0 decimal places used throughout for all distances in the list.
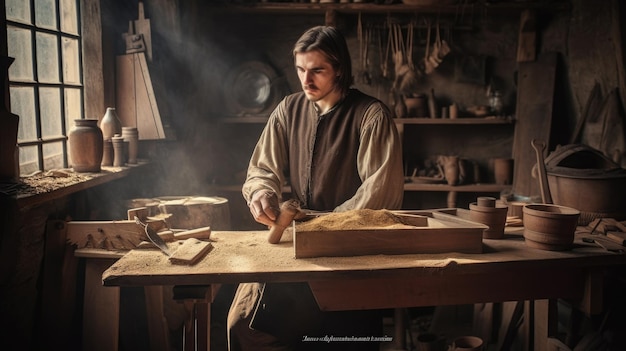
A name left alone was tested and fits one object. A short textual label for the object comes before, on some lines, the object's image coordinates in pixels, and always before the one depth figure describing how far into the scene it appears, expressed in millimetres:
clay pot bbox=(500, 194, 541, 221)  2912
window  2998
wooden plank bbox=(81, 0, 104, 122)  3770
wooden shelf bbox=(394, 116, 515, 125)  5156
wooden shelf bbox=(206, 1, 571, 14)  4930
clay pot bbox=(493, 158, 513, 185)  5246
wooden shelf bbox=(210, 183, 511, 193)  5137
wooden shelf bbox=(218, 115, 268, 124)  5242
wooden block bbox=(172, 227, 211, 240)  2490
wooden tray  2150
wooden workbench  1982
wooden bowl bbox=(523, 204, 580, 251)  2240
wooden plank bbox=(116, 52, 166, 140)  4066
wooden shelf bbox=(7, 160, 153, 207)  2387
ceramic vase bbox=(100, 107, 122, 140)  3686
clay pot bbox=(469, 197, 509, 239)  2457
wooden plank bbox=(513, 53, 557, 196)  5062
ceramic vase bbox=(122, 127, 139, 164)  3877
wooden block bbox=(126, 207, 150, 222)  2697
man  2420
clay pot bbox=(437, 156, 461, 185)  5160
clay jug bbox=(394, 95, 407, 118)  5230
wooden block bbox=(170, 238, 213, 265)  2086
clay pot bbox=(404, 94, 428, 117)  5270
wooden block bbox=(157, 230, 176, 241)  2460
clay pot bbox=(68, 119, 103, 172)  3221
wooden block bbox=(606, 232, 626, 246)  2417
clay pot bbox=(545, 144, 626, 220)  3051
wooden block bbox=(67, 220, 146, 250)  2684
